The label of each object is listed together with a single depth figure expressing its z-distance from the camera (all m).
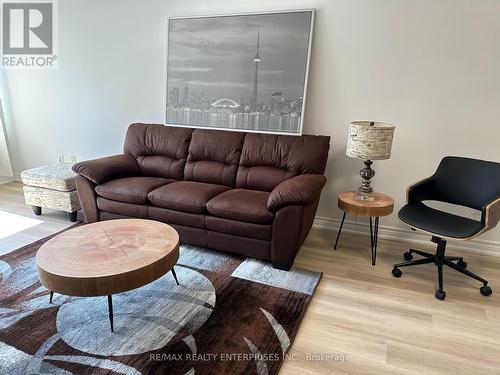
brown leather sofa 2.54
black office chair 2.30
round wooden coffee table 1.72
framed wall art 3.17
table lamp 2.60
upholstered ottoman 3.37
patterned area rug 1.68
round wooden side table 2.65
